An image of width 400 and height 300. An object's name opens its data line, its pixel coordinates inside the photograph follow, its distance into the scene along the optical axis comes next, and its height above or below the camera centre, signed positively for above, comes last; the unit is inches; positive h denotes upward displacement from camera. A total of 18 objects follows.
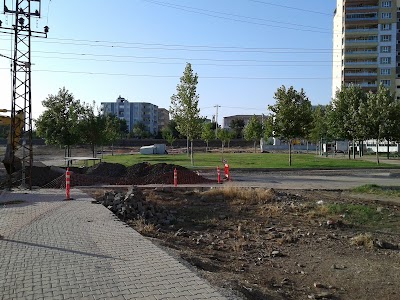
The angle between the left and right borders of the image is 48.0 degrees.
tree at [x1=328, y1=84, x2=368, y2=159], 1827.0 +101.3
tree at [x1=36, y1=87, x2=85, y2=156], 1507.1 +48.8
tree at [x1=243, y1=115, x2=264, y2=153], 3479.3 +53.1
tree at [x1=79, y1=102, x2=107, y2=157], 1674.5 +32.1
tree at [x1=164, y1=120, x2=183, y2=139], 5153.1 +60.6
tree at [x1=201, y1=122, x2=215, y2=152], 3107.8 +25.3
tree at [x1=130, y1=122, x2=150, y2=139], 5457.2 +49.7
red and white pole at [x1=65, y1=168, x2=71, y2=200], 677.9 -77.1
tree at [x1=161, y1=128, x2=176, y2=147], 3641.7 -14.3
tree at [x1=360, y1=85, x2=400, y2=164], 1756.9 +74.4
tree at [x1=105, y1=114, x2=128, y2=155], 2265.5 +35.6
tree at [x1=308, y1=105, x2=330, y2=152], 2298.4 +48.3
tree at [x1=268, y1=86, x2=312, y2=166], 1533.0 +78.2
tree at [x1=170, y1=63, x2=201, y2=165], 1518.2 +103.0
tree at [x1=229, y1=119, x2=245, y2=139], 5721.5 +146.3
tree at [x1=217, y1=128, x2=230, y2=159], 3405.5 +12.0
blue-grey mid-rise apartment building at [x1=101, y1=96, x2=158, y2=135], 6806.1 +395.2
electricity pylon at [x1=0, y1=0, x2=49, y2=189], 809.5 +137.8
